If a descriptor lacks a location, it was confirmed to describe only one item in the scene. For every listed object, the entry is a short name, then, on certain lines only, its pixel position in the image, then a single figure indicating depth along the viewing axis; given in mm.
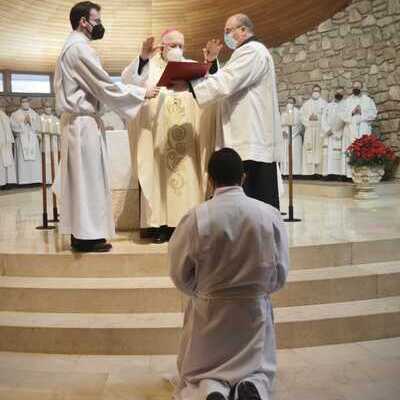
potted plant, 8070
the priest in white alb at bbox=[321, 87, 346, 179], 10656
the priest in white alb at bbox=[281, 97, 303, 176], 11570
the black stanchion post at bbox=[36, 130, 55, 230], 5379
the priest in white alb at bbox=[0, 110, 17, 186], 11438
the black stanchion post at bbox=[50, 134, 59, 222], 5664
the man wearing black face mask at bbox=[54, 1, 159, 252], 3840
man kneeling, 2273
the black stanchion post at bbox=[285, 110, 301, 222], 5543
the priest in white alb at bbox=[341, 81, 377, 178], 10203
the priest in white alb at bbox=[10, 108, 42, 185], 12164
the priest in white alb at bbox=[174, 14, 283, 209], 3762
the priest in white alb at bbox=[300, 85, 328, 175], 11219
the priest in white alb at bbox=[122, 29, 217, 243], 4281
